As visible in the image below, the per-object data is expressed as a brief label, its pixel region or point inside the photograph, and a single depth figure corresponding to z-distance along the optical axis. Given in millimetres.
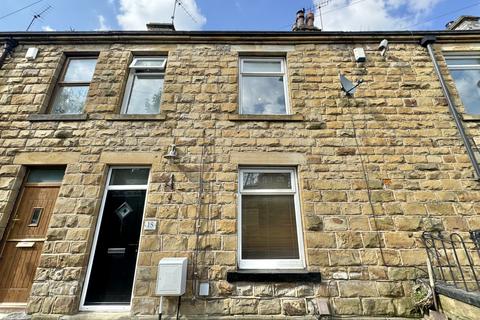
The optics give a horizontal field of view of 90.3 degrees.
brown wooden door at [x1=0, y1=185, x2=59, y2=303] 4086
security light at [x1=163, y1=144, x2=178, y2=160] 4583
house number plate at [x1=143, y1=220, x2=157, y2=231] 4215
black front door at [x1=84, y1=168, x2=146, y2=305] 4027
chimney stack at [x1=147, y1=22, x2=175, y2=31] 6238
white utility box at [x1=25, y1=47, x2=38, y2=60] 5637
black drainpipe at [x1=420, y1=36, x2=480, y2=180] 4531
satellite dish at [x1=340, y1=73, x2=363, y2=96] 5176
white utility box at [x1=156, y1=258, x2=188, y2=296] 3582
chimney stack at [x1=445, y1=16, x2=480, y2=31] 6259
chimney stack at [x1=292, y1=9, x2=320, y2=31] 6309
